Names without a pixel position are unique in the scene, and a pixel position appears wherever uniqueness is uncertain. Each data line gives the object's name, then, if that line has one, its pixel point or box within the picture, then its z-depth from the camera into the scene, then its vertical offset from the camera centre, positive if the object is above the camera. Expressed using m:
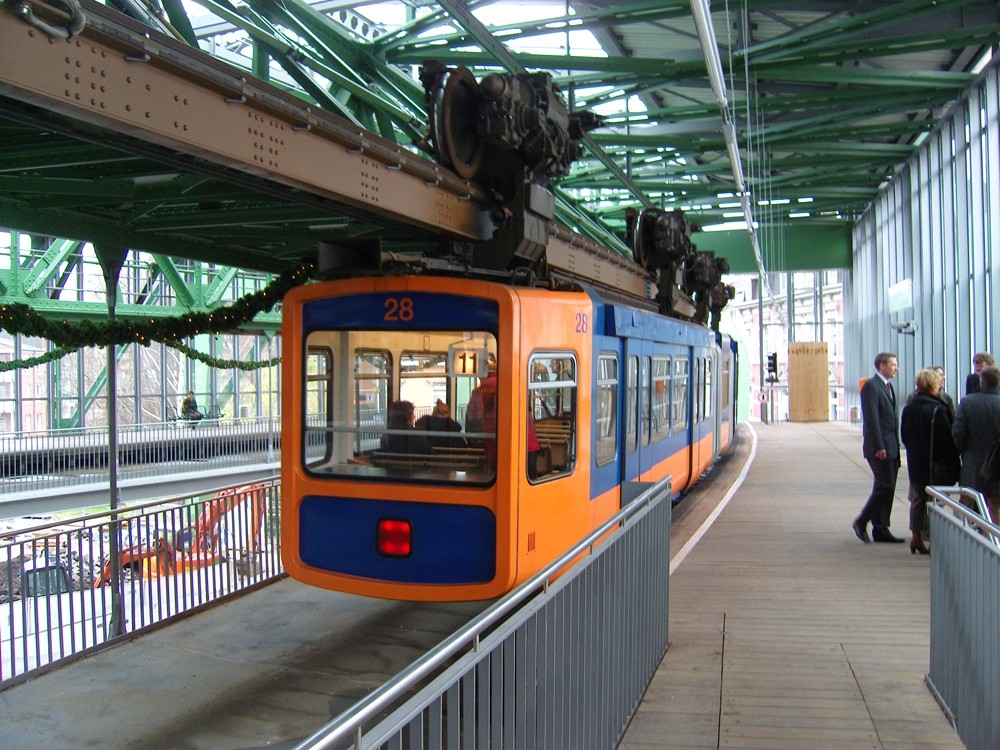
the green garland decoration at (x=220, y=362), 12.89 +0.41
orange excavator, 7.45 -1.34
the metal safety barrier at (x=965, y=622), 3.88 -1.18
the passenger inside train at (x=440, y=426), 5.87 -0.29
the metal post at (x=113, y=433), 7.07 -0.41
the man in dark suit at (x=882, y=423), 8.52 -0.45
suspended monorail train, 5.76 -0.36
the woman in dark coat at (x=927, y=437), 8.05 -0.56
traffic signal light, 33.19 +0.49
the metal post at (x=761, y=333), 30.12 +1.55
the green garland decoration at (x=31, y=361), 10.83 +0.36
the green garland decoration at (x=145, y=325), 6.97 +0.53
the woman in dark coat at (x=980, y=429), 7.53 -0.46
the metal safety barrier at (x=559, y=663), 2.49 -1.02
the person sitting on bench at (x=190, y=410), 26.36 -0.74
